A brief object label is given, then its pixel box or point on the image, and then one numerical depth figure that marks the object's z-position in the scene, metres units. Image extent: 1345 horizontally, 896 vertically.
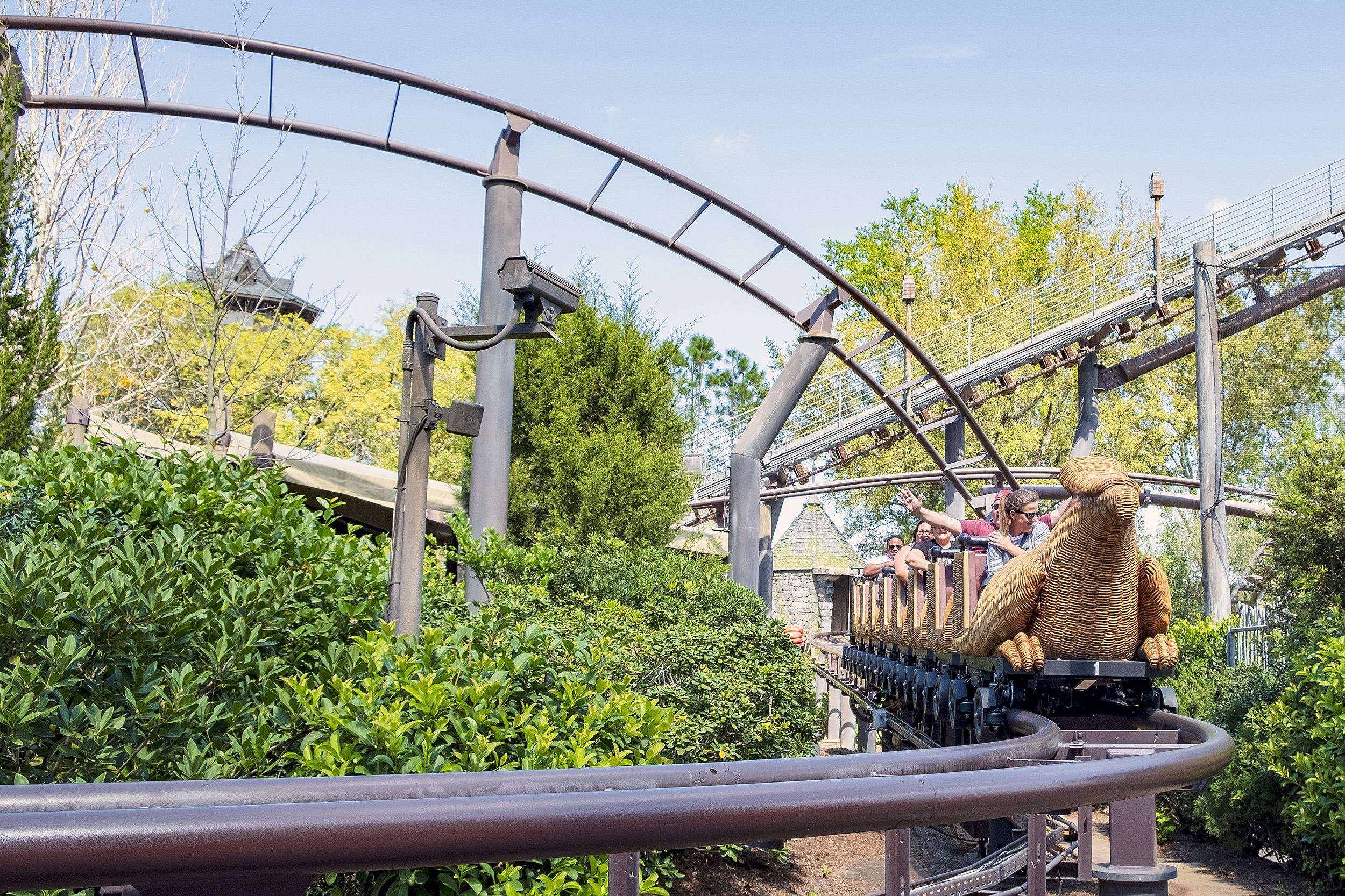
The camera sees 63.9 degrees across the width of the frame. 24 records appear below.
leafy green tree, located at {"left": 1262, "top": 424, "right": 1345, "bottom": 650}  8.89
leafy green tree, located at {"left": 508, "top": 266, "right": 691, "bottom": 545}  11.83
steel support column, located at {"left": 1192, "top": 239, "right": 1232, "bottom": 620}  14.72
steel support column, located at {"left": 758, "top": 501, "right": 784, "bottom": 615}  21.23
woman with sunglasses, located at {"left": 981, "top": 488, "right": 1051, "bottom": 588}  6.96
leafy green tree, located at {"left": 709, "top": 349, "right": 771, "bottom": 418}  47.03
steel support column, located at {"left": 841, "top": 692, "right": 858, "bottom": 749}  12.18
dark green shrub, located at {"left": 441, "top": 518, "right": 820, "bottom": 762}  6.22
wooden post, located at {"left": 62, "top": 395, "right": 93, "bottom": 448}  8.33
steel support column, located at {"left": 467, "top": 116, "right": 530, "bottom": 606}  8.25
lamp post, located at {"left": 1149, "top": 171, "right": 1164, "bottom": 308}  17.92
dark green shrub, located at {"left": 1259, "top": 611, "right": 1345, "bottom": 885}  6.59
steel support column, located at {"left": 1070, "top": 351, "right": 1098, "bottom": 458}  20.16
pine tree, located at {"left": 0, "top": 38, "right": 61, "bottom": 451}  6.90
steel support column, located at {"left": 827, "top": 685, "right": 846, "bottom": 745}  12.65
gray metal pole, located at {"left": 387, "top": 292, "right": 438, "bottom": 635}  4.36
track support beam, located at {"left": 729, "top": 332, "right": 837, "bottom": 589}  11.65
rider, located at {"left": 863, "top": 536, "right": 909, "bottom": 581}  11.05
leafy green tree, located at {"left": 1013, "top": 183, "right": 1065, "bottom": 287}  31.95
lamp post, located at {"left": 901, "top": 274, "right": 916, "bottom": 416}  16.92
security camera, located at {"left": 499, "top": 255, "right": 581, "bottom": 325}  4.60
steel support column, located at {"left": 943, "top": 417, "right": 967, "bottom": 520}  20.62
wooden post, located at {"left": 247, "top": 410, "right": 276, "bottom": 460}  7.07
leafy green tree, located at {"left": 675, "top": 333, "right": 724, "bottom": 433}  45.50
